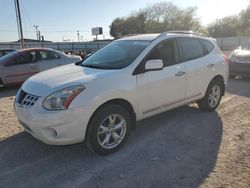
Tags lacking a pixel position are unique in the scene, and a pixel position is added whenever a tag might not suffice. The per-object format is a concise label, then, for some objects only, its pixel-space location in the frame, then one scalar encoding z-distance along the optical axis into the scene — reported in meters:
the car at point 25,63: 6.53
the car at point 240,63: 7.01
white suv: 2.56
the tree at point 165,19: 52.03
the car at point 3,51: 9.70
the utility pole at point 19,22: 15.60
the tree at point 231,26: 51.22
